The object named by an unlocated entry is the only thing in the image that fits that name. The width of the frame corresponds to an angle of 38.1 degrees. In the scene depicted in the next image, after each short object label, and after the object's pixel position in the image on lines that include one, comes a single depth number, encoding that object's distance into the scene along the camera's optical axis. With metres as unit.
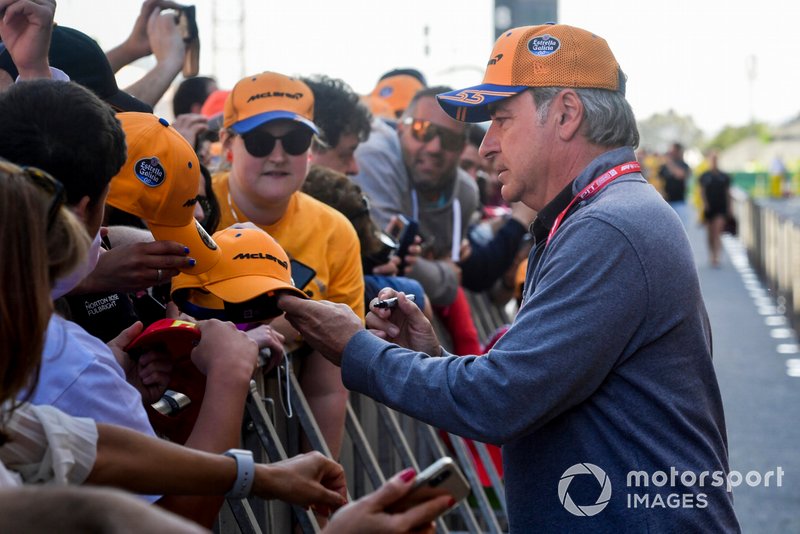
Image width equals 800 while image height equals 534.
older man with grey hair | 2.75
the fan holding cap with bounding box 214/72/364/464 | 4.44
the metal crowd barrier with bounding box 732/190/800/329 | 14.37
